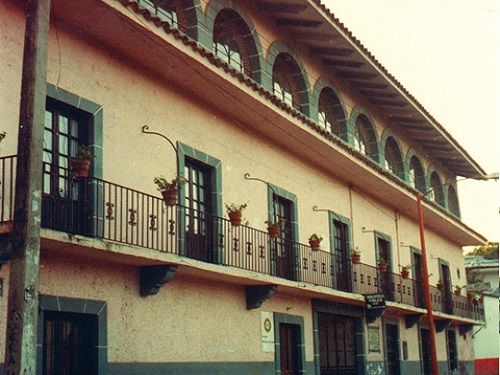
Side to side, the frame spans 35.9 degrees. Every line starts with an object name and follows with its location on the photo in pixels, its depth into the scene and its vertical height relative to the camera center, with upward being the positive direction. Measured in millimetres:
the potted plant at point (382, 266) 22297 +3031
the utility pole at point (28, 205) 7801 +1864
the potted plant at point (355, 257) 20281 +2995
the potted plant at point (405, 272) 24050 +3043
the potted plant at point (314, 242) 18281 +3075
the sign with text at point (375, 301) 19906 +1822
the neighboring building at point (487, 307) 37688 +3326
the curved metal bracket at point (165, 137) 13738 +4288
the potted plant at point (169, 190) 12836 +3077
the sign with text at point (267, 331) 16250 +946
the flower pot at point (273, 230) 16234 +3000
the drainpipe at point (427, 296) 21328 +2157
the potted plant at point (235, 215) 14992 +3073
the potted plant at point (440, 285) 27431 +2977
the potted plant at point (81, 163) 11133 +3095
